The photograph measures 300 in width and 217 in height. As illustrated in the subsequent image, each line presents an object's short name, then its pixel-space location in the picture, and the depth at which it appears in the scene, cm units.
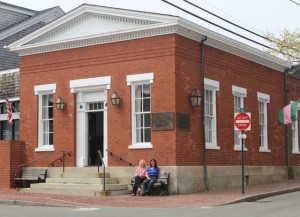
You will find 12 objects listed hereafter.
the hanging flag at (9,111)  2488
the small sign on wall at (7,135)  2659
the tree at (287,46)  2556
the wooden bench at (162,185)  1902
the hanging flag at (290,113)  2603
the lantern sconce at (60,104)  2186
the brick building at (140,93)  1977
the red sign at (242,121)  1872
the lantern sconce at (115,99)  2052
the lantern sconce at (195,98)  2014
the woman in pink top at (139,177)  1906
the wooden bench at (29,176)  2181
